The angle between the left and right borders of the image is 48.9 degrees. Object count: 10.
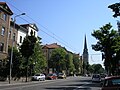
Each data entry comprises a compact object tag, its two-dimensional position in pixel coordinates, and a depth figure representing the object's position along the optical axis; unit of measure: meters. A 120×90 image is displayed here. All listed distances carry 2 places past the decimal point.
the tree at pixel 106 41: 21.61
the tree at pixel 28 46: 22.07
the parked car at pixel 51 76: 31.75
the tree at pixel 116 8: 7.72
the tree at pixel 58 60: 42.18
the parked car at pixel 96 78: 23.32
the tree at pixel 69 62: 48.62
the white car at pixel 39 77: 26.00
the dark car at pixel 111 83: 5.38
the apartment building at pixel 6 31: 23.49
